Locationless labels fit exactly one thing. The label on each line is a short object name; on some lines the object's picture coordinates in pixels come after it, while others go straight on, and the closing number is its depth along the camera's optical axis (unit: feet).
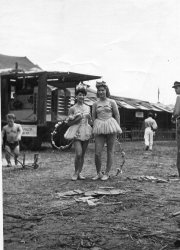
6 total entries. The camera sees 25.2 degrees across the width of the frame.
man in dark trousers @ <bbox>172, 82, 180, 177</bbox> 18.81
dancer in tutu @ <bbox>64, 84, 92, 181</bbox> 20.98
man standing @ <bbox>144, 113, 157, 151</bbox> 51.42
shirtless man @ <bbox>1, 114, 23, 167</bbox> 29.58
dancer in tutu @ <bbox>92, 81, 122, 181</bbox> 20.99
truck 43.27
